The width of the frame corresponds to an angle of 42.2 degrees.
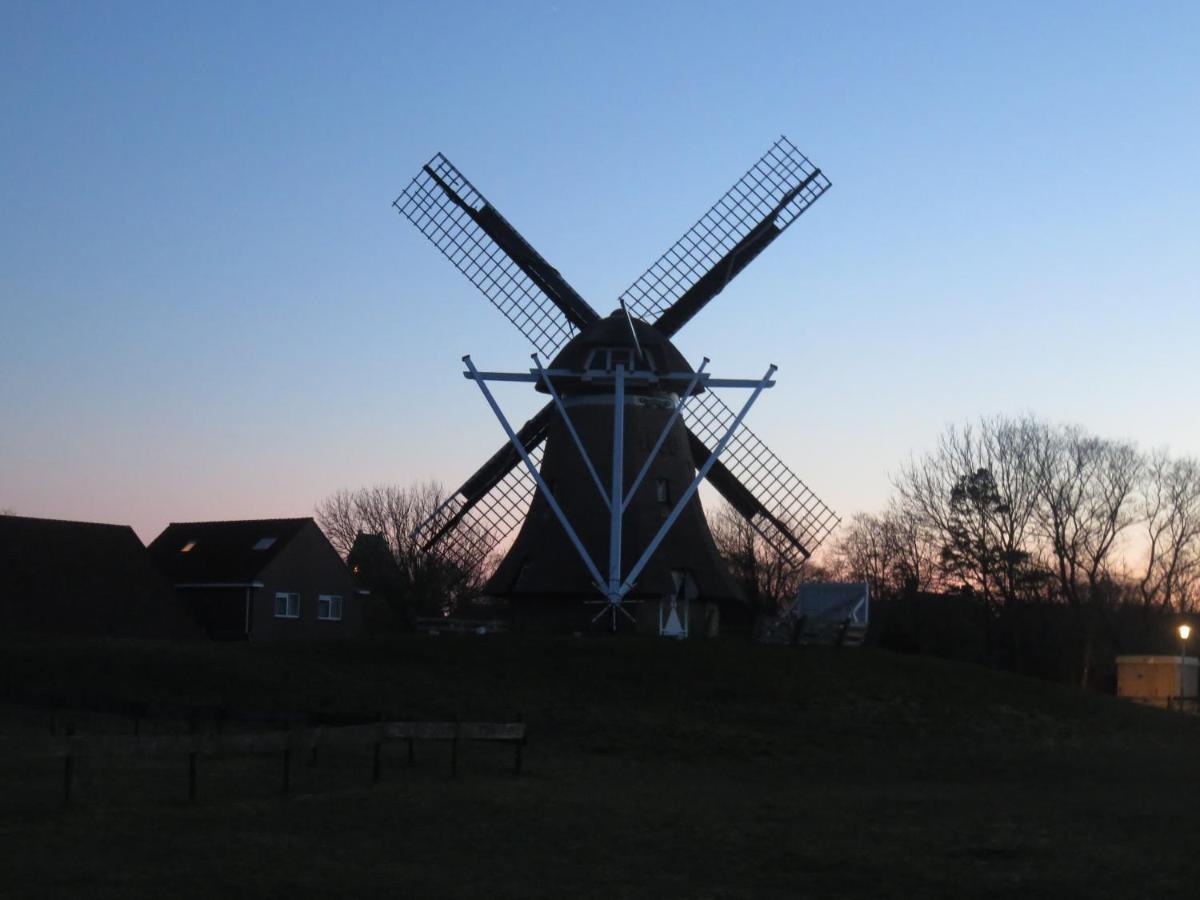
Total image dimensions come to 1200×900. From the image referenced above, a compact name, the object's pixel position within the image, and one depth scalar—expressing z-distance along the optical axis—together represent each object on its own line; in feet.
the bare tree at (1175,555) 244.42
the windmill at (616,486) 144.05
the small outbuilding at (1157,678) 186.60
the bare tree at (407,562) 252.01
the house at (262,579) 179.73
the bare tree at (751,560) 243.40
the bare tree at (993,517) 216.13
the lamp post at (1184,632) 156.71
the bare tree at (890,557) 232.53
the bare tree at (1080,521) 218.38
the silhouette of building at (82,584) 157.69
